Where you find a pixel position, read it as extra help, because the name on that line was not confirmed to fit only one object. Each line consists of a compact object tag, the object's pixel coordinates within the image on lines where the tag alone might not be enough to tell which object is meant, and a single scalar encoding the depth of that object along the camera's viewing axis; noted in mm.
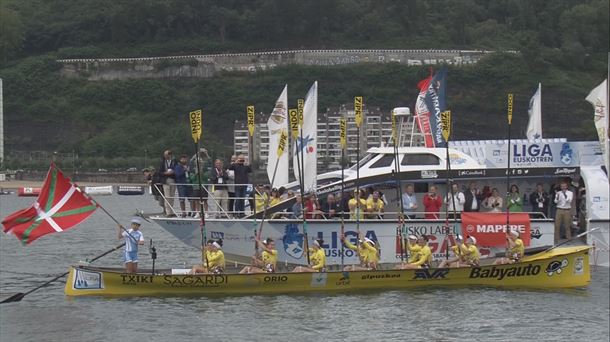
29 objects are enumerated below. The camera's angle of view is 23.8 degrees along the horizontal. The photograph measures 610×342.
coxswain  37438
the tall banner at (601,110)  37250
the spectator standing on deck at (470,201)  41781
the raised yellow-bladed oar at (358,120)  39000
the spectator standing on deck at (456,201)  41250
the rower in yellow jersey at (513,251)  39000
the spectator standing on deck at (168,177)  41031
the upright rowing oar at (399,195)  39750
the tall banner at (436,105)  46781
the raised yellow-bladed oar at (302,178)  39594
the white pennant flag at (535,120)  50344
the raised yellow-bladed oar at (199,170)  37250
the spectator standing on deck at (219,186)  41312
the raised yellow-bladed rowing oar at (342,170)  39312
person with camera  41188
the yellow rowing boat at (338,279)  37531
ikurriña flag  35688
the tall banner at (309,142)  40938
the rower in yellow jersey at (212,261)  37875
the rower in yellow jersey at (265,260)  38062
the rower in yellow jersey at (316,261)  38219
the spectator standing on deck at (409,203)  41000
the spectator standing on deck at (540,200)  42156
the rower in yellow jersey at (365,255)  38450
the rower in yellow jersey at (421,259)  38375
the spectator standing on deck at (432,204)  41094
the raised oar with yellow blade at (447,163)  39188
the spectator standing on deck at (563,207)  41750
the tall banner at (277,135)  41312
